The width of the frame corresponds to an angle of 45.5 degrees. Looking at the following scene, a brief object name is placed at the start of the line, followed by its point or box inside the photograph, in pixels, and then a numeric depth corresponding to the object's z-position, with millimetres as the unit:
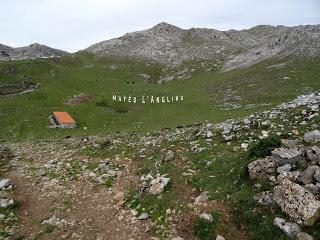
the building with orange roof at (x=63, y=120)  50188
